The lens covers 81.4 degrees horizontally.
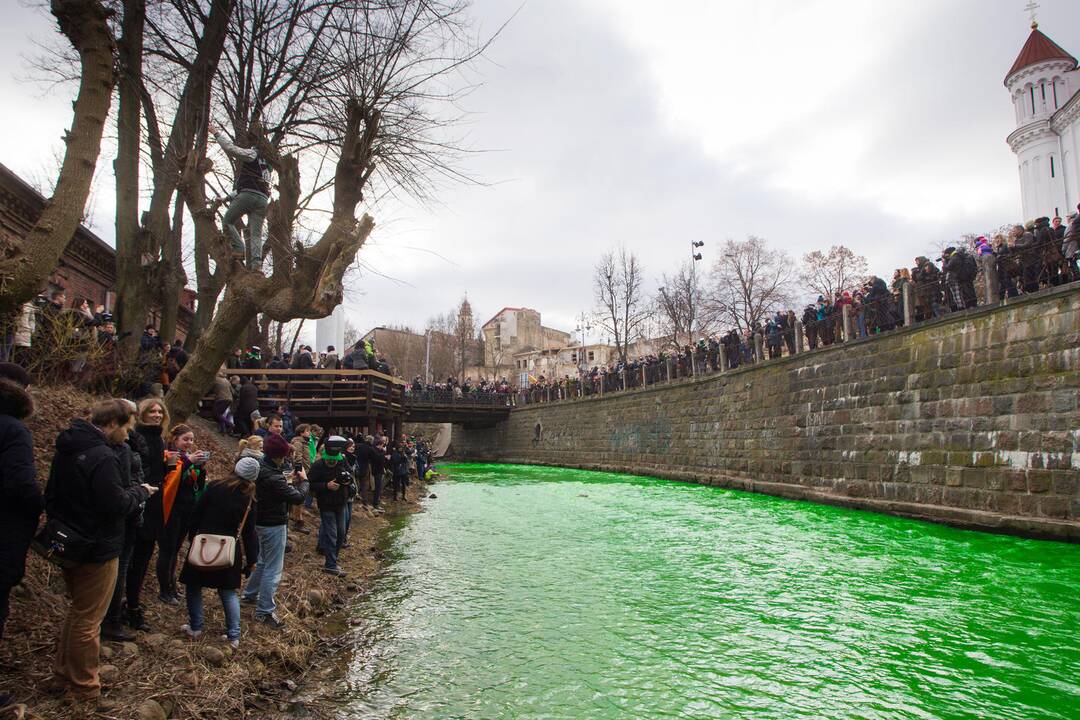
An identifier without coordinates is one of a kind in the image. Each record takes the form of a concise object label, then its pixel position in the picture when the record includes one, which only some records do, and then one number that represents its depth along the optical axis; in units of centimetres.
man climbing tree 723
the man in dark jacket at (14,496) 301
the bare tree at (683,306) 3994
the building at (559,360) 8200
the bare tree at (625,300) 4212
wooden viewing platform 1382
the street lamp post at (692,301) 3822
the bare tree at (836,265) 4156
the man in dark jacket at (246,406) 1113
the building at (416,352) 7125
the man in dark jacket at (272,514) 519
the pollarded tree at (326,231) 662
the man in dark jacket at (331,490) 716
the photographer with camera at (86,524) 329
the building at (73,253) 1138
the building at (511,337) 8844
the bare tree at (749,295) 3800
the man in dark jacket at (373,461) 1194
